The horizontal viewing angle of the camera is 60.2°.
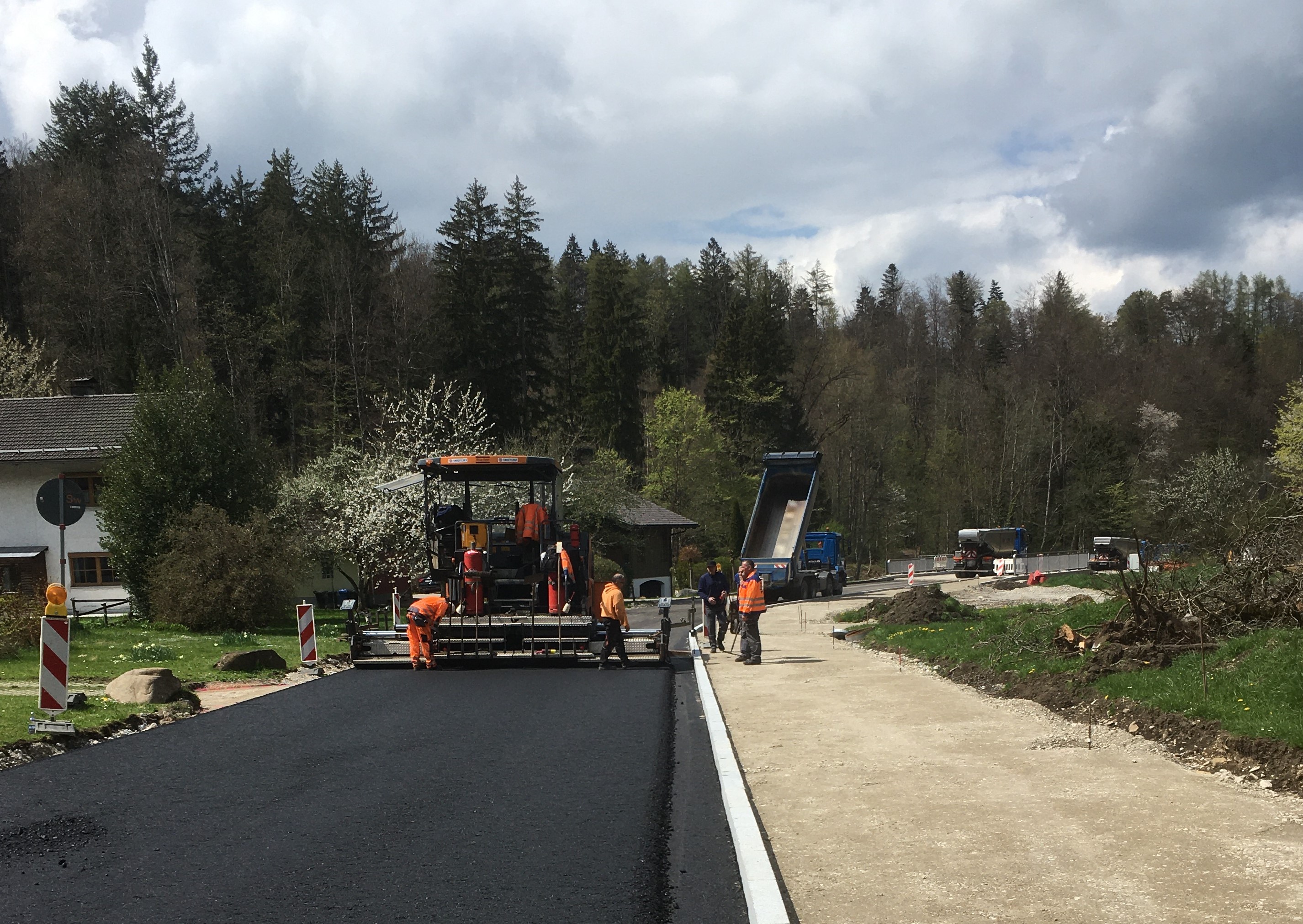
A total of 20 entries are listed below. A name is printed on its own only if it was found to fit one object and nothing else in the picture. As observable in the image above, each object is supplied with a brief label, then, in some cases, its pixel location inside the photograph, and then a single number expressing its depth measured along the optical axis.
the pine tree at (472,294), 56.25
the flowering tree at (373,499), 35.16
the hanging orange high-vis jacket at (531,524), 17.67
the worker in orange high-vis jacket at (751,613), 17.50
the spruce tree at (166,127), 55.44
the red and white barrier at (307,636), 17.30
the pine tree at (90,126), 53.72
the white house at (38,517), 36.03
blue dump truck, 39.25
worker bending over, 16.22
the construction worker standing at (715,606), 20.56
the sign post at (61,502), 15.13
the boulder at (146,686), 12.64
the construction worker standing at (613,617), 16.38
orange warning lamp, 13.44
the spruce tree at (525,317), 58.62
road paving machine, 16.66
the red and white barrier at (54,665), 10.75
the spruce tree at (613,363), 64.31
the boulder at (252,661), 16.52
